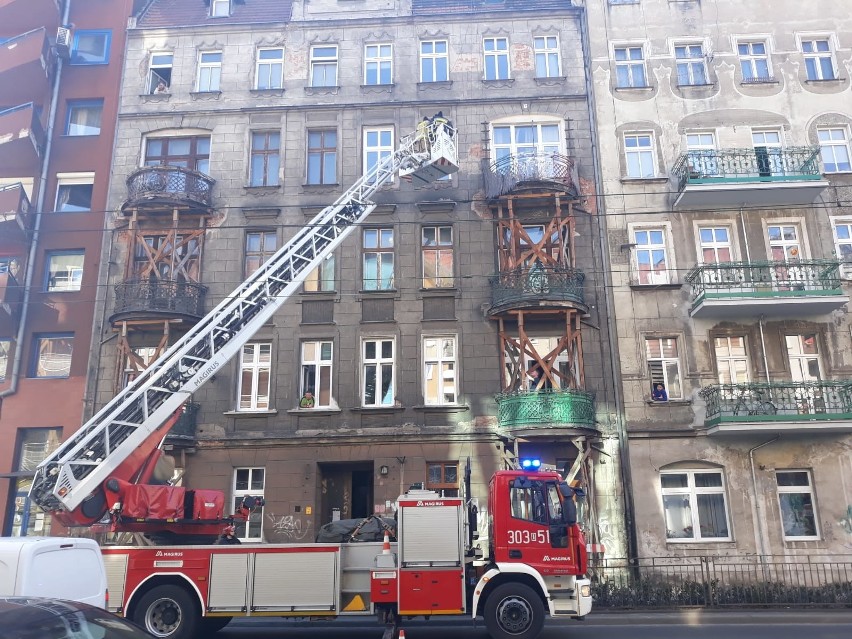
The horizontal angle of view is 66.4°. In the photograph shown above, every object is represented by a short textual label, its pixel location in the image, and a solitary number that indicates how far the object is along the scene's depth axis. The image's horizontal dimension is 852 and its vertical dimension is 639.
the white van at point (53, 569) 7.74
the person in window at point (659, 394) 19.44
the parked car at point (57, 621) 4.91
